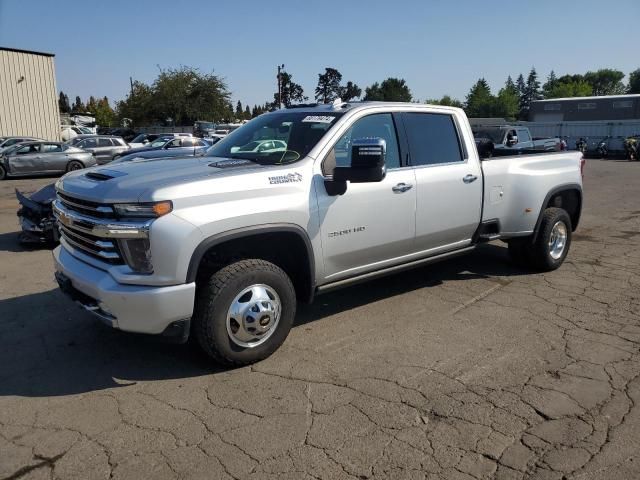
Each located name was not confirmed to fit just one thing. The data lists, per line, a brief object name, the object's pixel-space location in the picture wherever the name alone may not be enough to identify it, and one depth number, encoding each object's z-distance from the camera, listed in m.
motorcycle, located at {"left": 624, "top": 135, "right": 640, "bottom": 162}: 30.97
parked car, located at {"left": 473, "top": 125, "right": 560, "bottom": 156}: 17.37
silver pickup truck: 3.37
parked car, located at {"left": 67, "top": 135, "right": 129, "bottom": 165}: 22.47
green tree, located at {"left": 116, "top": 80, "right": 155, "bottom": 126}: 53.91
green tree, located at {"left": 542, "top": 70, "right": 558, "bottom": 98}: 131.38
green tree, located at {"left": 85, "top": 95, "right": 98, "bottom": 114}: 90.88
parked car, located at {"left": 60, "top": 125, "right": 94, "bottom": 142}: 39.16
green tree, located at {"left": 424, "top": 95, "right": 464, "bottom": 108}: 109.56
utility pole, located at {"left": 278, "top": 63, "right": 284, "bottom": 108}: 38.23
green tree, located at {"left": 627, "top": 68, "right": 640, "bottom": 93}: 106.14
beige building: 29.56
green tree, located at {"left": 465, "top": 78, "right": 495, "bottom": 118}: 105.00
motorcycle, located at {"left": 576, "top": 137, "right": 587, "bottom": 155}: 34.38
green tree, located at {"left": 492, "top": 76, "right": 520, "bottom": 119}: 103.19
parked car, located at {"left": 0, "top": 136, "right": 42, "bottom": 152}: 23.64
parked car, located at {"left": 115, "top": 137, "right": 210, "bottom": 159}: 20.14
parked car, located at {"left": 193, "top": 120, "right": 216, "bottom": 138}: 41.59
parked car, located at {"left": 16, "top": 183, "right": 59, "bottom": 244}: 7.62
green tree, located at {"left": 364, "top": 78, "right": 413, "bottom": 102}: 87.94
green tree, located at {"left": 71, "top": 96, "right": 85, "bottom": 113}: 100.81
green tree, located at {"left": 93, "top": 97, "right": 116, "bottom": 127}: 80.04
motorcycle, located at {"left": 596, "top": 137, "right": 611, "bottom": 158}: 34.62
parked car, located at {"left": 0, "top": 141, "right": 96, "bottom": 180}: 19.48
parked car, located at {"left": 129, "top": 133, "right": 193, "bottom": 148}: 29.80
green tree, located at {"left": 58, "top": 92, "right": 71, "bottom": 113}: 107.66
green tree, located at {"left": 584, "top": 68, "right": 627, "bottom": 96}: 133.12
